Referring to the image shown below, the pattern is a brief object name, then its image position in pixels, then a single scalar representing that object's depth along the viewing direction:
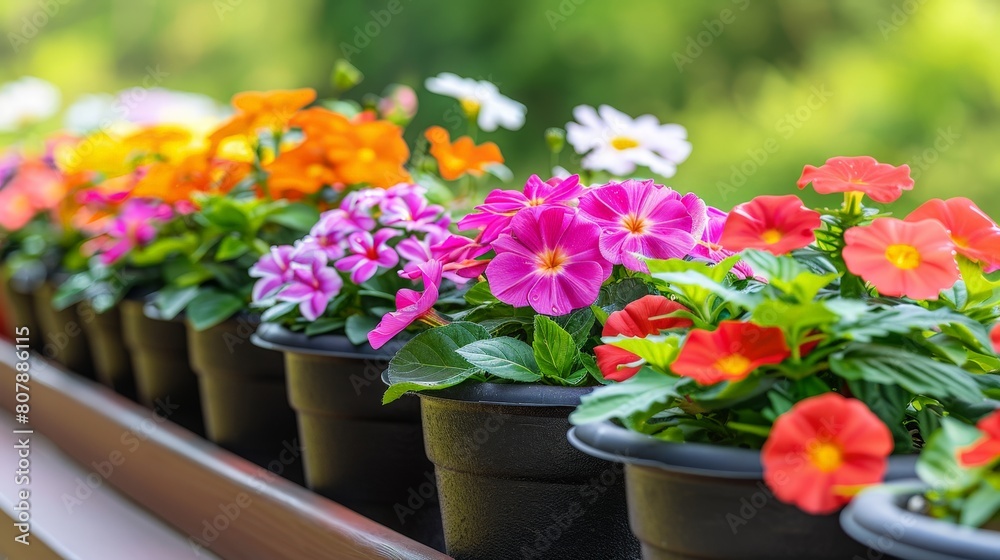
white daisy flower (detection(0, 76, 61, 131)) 2.04
